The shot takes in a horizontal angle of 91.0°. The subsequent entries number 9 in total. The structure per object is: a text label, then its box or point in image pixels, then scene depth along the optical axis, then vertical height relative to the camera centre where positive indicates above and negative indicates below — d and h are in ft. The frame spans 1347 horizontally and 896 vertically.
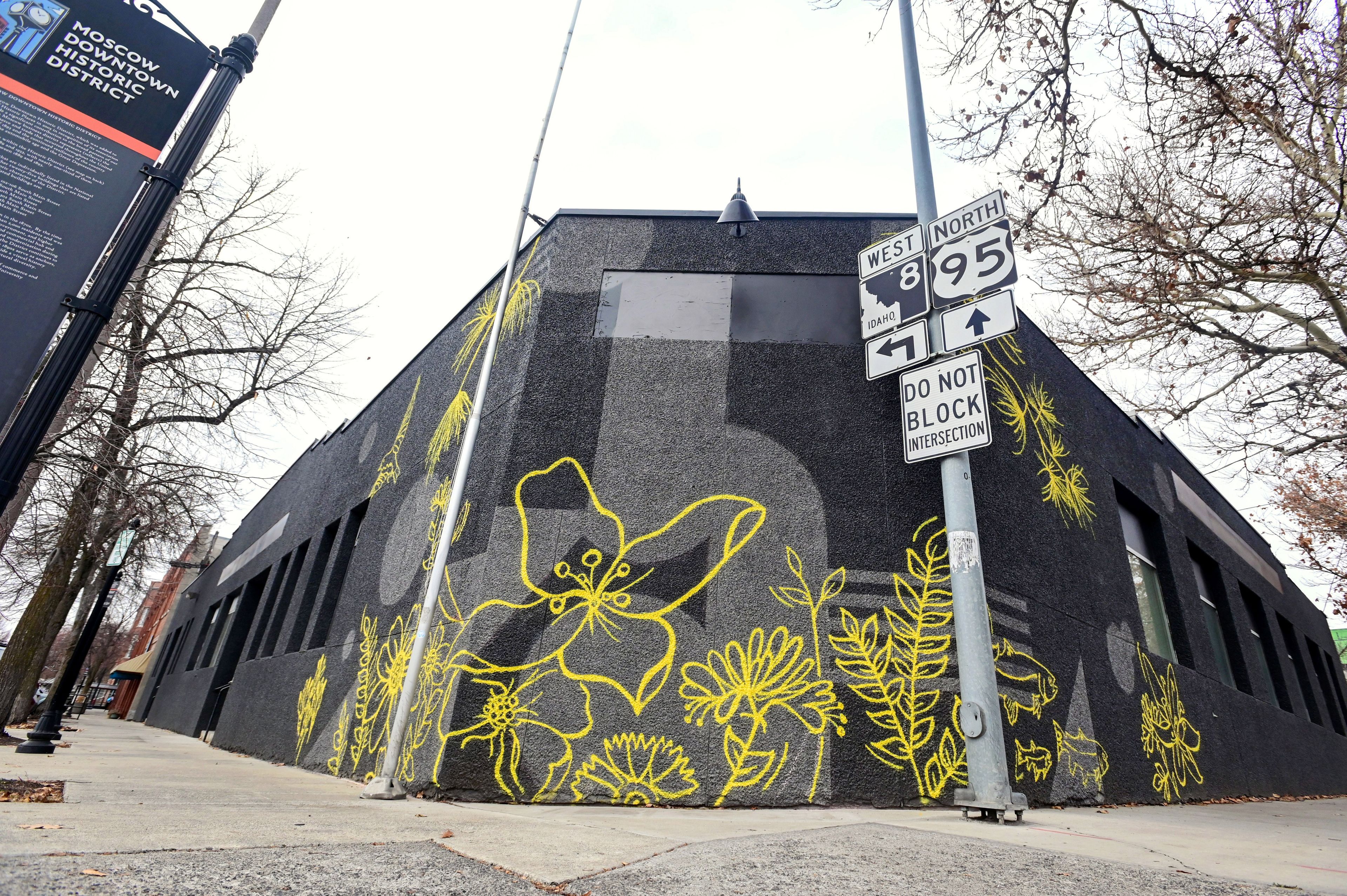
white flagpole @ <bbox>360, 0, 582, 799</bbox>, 16.51 +3.96
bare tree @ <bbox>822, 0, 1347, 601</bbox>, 19.42 +19.04
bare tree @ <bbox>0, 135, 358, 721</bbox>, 26.53 +9.92
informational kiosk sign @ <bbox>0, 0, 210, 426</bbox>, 10.64 +8.81
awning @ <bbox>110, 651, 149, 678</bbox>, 99.81 +3.10
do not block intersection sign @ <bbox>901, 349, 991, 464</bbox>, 16.22 +8.30
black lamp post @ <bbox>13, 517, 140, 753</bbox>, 23.89 +0.56
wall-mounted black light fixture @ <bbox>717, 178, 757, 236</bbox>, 22.89 +16.85
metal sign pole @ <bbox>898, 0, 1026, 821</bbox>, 14.11 +2.36
